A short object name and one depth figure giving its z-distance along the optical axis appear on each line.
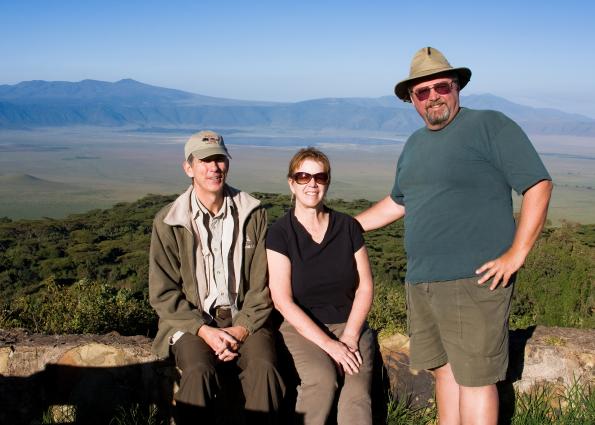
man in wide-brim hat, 2.75
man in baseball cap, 3.08
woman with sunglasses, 3.08
